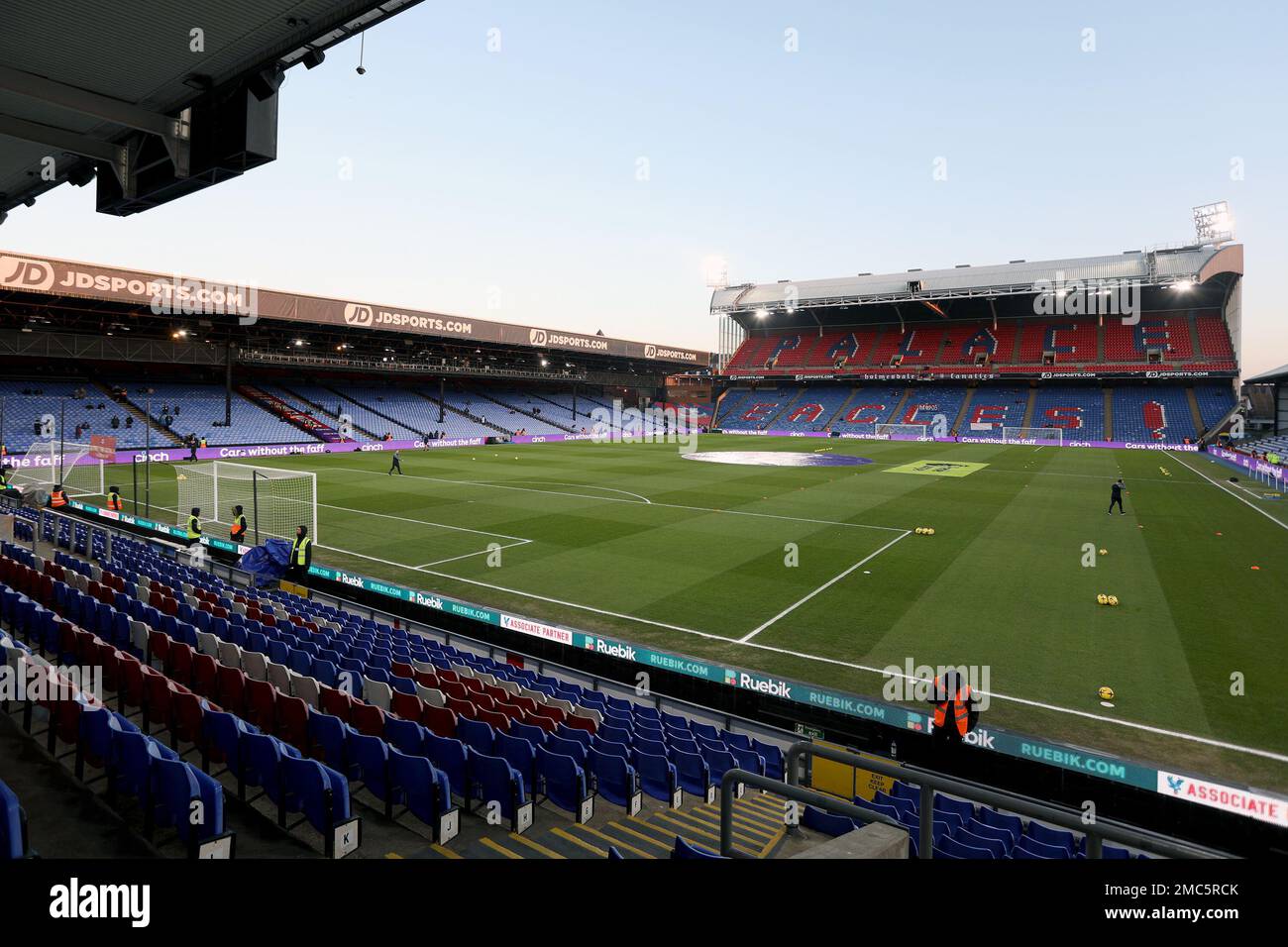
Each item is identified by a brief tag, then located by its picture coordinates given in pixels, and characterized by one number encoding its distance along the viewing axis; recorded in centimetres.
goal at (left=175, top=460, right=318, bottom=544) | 2253
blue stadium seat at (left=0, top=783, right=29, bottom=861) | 338
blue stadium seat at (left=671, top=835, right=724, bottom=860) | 381
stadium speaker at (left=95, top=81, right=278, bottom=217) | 653
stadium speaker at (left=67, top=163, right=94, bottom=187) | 835
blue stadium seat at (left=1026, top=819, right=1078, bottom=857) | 646
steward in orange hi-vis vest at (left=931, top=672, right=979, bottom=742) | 871
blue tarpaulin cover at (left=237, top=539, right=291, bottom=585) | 1625
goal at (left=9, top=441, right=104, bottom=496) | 2853
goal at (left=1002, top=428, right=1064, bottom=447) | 6438
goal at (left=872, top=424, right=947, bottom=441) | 6994
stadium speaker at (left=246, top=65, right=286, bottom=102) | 643
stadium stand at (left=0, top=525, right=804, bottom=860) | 609
